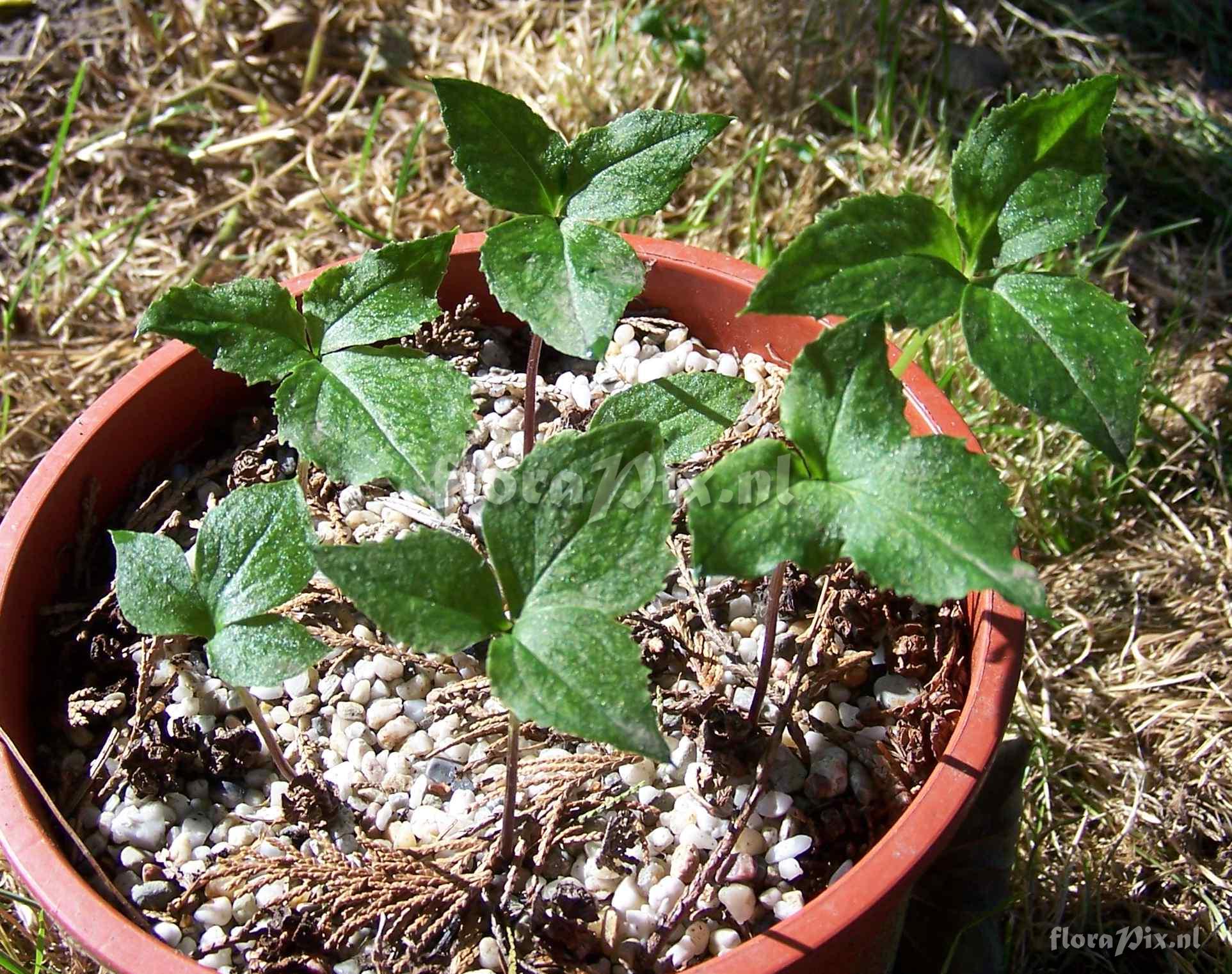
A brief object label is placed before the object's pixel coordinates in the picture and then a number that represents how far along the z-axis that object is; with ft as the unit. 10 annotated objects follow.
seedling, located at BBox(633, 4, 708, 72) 1.51
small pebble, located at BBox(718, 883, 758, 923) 0.83
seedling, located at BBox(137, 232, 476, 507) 0.77
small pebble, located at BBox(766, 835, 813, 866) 0.84
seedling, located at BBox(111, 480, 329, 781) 0.75
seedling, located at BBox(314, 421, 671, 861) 0.66
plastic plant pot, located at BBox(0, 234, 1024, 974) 0.76
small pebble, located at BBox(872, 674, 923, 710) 0.91
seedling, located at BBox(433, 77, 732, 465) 0.76
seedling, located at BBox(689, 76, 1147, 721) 0.67
